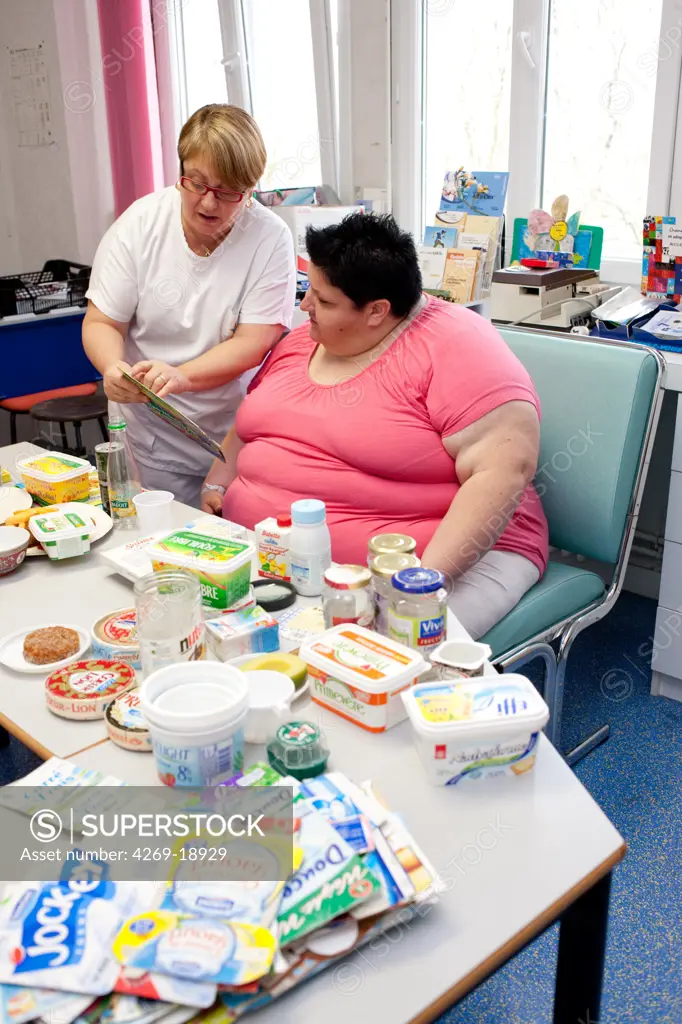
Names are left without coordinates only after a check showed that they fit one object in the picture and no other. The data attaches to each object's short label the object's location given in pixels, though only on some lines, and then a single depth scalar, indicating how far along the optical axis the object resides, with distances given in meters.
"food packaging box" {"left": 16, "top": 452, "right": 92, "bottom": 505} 1.76
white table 0.76
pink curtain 3.98
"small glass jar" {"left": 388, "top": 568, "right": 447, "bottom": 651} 1.13
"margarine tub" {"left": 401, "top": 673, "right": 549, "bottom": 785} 0.95
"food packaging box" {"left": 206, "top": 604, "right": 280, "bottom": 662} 1.20
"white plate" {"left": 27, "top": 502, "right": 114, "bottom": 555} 1.59
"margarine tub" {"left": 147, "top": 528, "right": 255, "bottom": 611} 1.32
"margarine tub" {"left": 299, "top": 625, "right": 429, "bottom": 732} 1.05
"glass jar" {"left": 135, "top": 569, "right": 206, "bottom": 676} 1.13
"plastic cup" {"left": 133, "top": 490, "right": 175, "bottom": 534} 1.67
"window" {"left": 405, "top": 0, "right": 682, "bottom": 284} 2.51
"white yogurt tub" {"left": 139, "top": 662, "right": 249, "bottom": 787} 0.90
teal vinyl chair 1.75
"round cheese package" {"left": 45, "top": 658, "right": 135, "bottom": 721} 1.11
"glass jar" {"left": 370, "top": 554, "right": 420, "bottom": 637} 1.19
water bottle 1.68
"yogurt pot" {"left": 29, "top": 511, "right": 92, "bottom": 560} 1.54
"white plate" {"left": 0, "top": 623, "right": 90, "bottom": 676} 1.23
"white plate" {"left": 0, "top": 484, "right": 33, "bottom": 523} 1.71
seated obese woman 1.63
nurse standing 2.04
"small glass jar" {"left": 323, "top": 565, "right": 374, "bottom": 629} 1.21
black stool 3.27
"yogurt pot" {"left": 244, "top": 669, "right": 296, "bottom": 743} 1.03
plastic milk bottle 1.40
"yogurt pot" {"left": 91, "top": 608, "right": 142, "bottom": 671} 1.23
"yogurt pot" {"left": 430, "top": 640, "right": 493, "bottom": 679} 1.09
